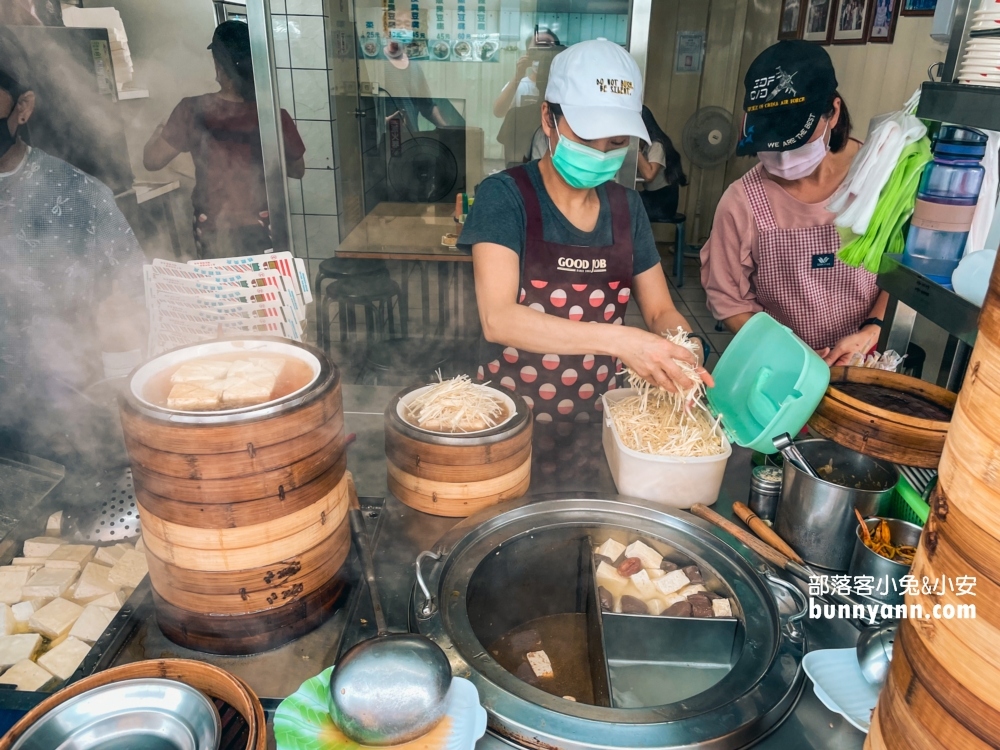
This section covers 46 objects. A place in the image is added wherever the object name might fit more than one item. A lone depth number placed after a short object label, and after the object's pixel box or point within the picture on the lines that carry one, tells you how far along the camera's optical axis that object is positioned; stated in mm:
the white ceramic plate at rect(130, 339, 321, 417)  1490
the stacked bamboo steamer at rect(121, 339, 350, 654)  1299
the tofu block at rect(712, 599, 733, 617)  1650
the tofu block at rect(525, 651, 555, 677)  1688
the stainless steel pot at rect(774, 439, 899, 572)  1733
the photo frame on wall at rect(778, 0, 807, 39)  7449
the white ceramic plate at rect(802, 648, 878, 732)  1326
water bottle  1573
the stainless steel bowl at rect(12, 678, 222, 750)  1093
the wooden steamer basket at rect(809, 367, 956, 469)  1655
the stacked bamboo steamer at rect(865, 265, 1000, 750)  711
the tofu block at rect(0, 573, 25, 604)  1881
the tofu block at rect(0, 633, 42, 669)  1701
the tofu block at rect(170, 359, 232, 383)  1454
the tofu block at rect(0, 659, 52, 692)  1613
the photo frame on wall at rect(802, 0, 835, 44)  6488
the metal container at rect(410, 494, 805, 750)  1266
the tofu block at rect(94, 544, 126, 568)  2025
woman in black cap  2727
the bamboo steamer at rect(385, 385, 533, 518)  1853
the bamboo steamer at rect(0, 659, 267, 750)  1081
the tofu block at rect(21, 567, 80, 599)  1886
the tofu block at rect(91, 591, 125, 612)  1870
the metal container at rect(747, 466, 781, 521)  1991
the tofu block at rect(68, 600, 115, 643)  1772
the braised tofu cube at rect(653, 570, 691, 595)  1742
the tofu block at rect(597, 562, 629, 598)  1782
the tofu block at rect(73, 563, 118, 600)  1905
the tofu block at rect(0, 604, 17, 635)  1807
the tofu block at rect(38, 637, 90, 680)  1666
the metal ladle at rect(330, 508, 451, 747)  1163
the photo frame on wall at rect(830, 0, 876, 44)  5363
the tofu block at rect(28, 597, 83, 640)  1804
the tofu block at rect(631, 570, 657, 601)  1758
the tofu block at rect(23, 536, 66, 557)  2018
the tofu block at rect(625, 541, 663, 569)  1822
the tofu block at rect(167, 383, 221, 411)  1370
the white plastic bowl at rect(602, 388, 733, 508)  1942
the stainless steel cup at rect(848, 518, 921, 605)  1609
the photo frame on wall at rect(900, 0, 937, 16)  4324
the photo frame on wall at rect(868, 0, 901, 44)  4801
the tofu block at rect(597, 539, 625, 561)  1861
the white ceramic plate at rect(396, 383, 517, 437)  1979
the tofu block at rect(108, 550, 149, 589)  1952
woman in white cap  2293
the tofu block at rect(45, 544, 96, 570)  1975
